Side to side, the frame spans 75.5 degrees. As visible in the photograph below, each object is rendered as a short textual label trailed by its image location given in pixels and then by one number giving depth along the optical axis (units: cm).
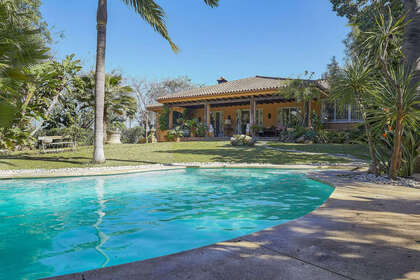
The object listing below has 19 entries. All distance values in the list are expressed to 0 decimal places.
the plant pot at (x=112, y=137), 2066
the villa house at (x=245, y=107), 1872
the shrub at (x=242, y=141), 1538
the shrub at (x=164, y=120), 2361
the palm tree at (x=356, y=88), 581
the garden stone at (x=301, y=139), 1625
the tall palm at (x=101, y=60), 975
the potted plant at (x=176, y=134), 2045
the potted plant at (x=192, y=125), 2086
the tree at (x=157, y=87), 3812
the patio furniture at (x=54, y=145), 1276
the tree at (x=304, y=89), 1636
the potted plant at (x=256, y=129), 1842
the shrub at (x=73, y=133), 1490
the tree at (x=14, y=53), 354
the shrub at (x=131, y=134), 2755
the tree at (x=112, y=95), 1753
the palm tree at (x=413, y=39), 593
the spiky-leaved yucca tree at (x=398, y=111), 499
